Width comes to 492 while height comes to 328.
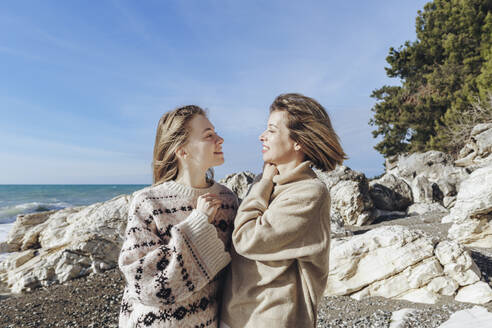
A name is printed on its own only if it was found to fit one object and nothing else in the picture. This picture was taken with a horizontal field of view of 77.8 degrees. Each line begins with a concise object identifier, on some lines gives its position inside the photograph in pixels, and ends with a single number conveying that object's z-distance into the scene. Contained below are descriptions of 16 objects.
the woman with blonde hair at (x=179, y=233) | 1.64
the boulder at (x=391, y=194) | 10.22
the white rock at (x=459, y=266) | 3.91
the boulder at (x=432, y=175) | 10.77
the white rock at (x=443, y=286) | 3.87
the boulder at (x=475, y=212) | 5.48
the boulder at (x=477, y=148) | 13.33
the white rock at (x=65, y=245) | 6.26
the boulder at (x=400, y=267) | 3.91
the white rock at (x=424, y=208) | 9.55
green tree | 18.00
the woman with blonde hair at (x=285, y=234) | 1.60
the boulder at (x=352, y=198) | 8.83
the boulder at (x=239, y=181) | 8.67
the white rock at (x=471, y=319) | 3.35
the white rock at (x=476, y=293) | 3.79
